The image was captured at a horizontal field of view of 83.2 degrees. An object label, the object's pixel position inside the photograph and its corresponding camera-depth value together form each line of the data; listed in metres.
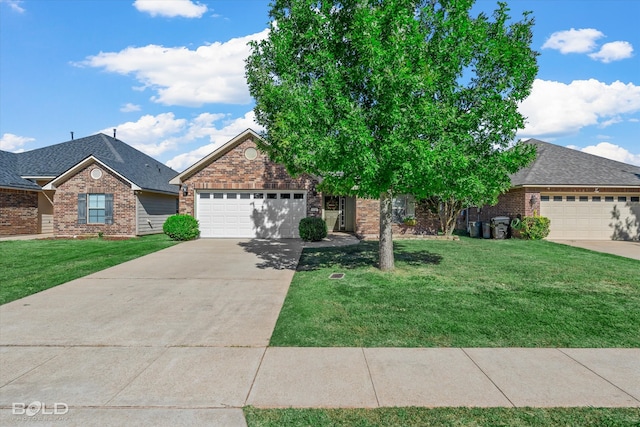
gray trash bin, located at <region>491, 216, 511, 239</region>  17.88
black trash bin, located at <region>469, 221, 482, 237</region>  19.30
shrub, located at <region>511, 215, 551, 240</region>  17.23
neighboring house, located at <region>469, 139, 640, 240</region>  17.41
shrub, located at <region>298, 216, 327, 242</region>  16.55
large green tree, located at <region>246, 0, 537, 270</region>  7.53
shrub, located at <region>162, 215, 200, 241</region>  16.62
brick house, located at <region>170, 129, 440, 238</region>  17.84
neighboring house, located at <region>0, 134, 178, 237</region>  18.95
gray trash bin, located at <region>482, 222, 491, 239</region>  18.44
